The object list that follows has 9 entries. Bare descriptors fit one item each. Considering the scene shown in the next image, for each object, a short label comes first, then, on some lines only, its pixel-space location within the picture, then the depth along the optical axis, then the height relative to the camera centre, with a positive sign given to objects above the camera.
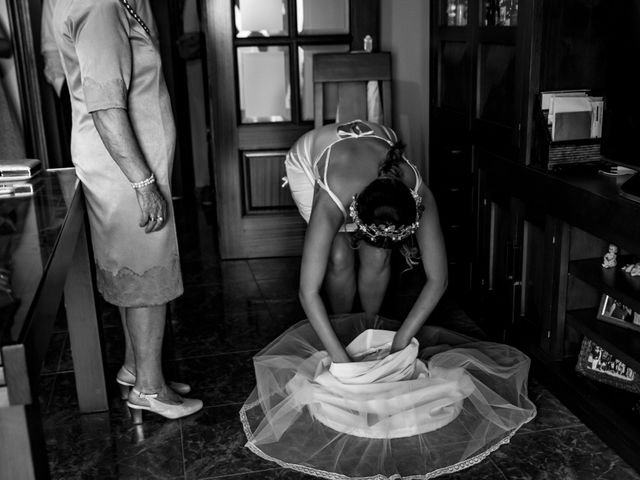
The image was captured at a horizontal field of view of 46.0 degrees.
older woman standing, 2.02 -0.29
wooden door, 3.94 -0.20
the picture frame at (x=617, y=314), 2.33 -0.84
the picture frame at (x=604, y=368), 2.37 -1.02
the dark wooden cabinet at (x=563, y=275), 2.18 -0.76
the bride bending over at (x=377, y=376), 2.17 -1.04
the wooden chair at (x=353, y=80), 3.74 -0.15
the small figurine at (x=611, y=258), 2.40 -0.68
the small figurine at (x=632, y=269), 2.32 -0.70
